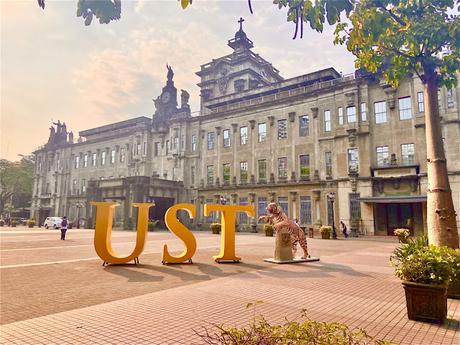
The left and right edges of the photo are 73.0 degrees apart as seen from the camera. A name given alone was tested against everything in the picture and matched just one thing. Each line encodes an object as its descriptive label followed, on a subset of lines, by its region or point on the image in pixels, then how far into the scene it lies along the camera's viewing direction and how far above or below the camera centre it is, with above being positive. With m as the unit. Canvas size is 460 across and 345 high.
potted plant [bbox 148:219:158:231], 37.00 -1.24
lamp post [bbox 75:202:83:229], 56.65 +1.50
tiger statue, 12.93 -0.38
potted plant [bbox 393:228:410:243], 16.64 -0.95
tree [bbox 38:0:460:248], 6.64 +3.88
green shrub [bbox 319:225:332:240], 26.60 -1.42
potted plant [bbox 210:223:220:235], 32.22 -1.36
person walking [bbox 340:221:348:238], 27.76 -1.30
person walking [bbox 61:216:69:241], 22.36 -0.99
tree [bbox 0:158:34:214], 67.31 +7.51
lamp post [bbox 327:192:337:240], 26.76 -1.34
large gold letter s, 12.09 -0.95
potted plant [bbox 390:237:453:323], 5.54 -1.21
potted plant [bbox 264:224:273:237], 29.95 -1.53
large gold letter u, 11.63 -0.74
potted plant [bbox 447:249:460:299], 6.63 -1.57
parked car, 43.88 -1.23
